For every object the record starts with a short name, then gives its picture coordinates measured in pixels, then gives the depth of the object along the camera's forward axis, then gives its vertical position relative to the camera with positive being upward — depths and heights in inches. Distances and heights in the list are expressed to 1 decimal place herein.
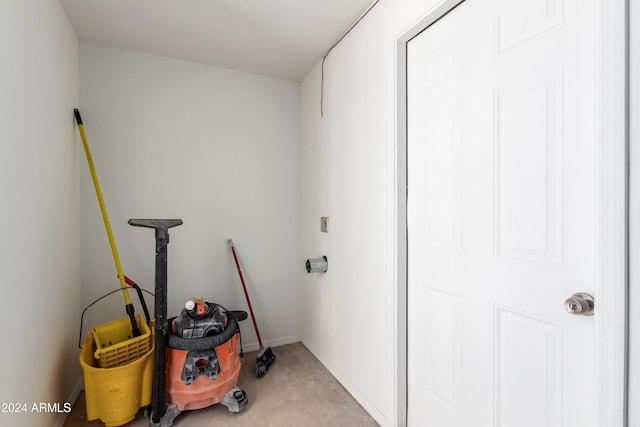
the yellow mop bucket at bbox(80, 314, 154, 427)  64.8 -35.6
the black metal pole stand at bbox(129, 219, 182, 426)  66.7 -25.3
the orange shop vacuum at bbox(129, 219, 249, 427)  67.3 -34.3
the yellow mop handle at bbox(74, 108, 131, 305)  78.8 +3.3
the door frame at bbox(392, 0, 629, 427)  29.9 -0.1
